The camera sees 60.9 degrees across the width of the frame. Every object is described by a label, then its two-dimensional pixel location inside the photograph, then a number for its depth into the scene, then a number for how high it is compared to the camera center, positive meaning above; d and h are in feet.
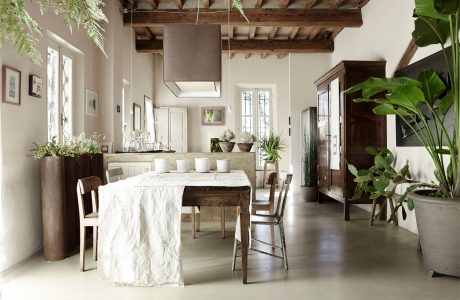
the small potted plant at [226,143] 17.56 +0.41
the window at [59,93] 15.54 +2.52
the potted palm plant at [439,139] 9.89 +0.37
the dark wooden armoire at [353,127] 18.52 +1.14
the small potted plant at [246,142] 17.79 +0.42
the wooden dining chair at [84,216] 10.61 -1.78
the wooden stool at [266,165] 30.81 -1.13
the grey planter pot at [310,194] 25.00 -2.73
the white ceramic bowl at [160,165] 14.16 -0.47
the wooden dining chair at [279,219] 11.07 -1.98
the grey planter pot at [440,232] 9.90 -2.13
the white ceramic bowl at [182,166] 14.56 -0.51
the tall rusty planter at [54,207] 12.07 -1.68
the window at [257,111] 35.04 +3.65
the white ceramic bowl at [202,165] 14.58 -0.48
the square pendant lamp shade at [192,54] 12.41 +3.14
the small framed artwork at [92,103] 18.44 +2.46
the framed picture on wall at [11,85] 10.88 +1.97
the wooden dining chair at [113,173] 12.94 -0.70
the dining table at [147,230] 9.70 -1.92
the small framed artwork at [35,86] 12.47 +2.19
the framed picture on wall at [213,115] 34.19 +3.24
